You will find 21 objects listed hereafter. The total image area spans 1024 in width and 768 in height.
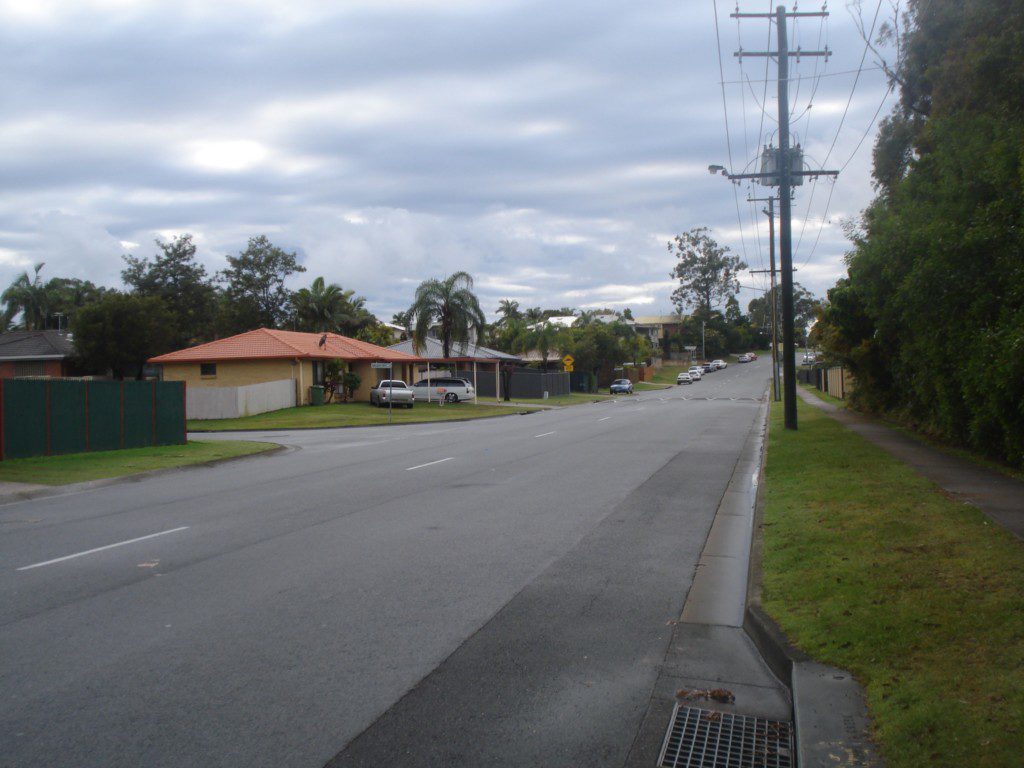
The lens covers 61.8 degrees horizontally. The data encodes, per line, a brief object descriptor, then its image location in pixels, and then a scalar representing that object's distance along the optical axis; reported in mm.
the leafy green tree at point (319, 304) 67938
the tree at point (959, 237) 12992
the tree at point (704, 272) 124188
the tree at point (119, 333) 54125
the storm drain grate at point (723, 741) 4531
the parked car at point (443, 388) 51125
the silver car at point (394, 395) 45656
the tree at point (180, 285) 69625
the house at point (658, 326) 145038
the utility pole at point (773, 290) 40781
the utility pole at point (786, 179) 23734
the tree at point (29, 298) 76562
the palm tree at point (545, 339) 72875
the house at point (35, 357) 55281
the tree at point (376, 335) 77062
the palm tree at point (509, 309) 100538
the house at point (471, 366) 59125
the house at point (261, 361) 44688
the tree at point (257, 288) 75250
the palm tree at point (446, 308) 52562
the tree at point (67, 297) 76250
